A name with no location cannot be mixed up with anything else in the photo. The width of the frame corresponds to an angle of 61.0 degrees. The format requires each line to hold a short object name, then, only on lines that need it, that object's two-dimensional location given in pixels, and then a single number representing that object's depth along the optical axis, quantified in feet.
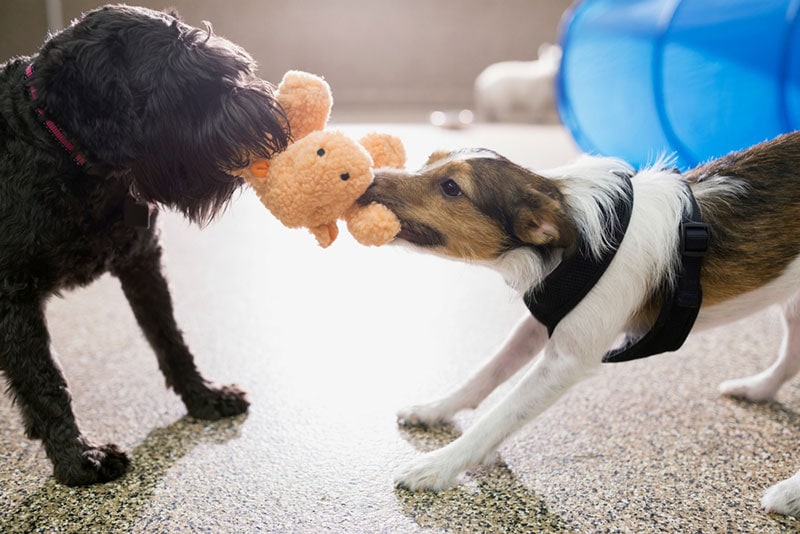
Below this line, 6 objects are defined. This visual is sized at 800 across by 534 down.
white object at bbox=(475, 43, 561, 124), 27.50
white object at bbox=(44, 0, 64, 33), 25.63
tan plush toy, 4.58
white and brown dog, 4.83
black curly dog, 4.57
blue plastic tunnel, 9.18
